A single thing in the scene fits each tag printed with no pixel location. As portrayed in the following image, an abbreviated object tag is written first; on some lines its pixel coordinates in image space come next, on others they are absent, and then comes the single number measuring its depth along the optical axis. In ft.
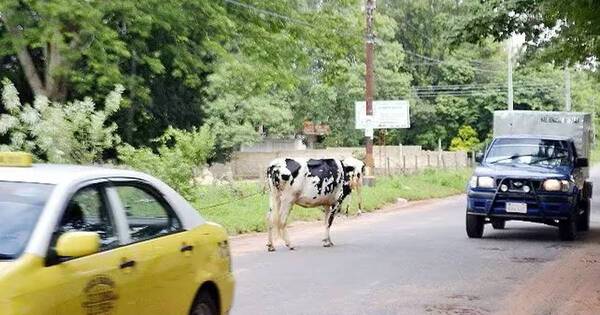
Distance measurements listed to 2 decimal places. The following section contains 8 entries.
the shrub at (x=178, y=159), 59.82
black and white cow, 48.96
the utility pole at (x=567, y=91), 197.06
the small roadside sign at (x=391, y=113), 148.25
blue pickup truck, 53.57
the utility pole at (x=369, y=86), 111.14
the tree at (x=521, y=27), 62.28
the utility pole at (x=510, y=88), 162.85
